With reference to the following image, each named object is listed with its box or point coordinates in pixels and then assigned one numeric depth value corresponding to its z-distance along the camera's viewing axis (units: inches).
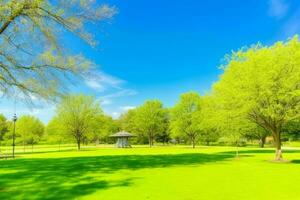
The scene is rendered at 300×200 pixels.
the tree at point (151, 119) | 2429.6
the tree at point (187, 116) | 1974.3
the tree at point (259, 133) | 1638.3
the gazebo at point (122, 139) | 1910.6
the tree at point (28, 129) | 2322.2
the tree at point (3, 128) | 2645.3
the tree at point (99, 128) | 1849.4
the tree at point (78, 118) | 1802.2
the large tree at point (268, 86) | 686.2
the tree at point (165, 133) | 2475.0
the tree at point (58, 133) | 1816.3
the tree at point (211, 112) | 845.5
